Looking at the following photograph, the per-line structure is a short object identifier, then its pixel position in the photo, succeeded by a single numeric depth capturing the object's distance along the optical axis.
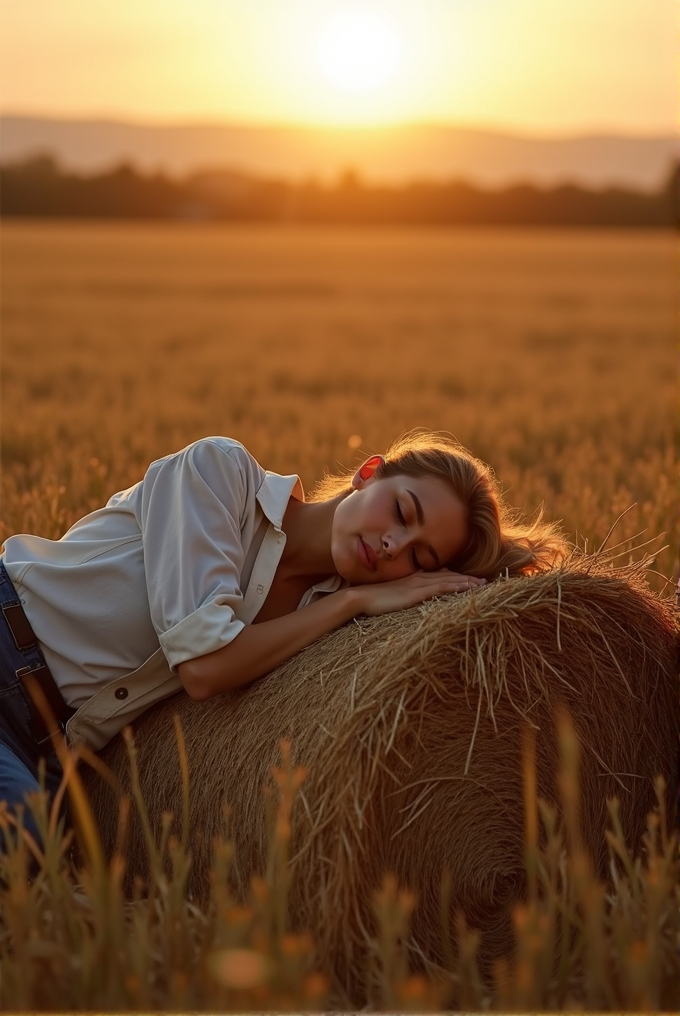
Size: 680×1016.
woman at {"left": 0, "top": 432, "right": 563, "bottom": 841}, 3.08
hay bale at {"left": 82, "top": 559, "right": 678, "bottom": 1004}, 2.75
